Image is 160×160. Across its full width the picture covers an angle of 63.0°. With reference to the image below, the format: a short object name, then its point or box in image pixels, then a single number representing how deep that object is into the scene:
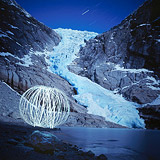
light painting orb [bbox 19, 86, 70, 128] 9.02
